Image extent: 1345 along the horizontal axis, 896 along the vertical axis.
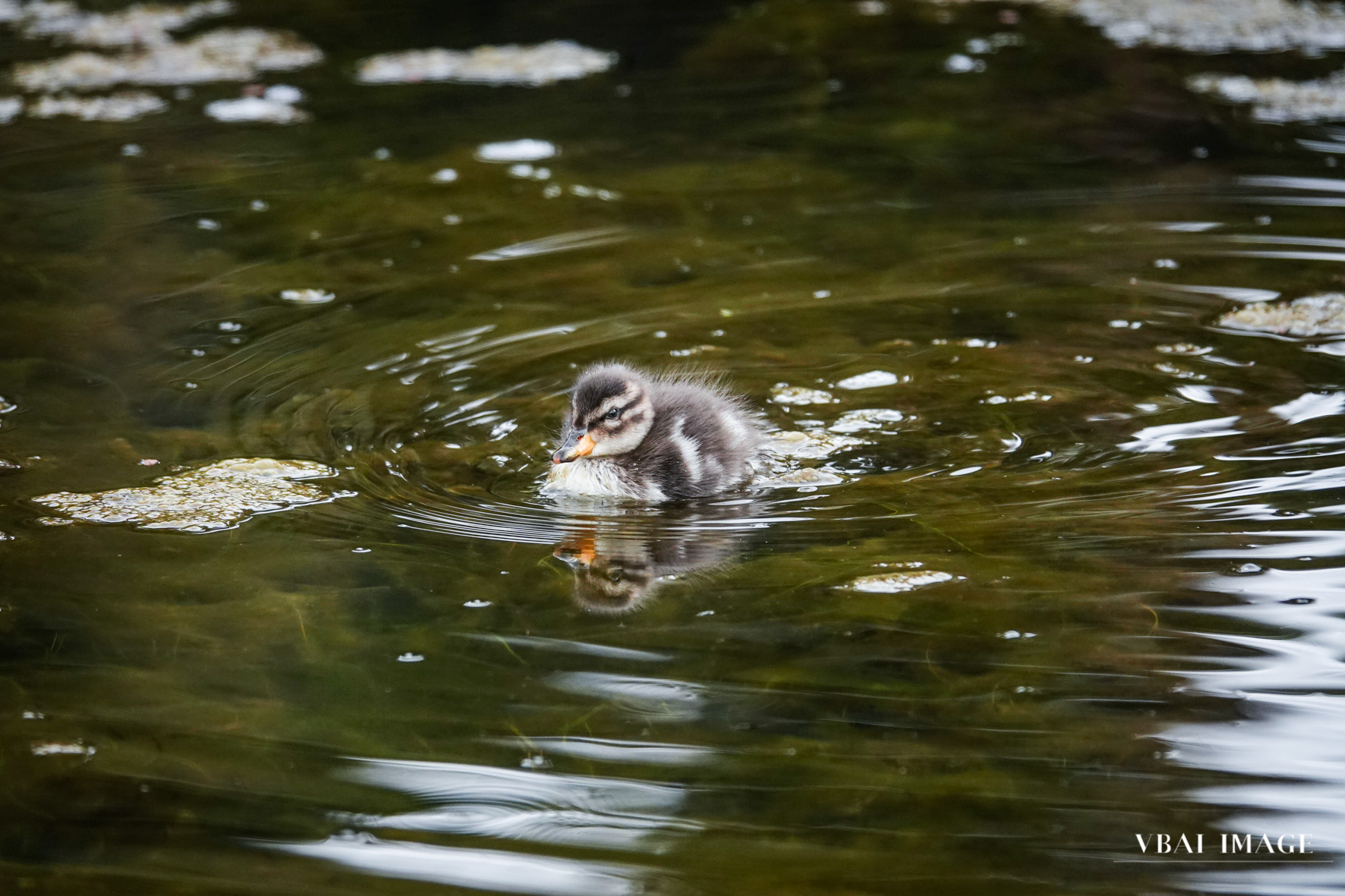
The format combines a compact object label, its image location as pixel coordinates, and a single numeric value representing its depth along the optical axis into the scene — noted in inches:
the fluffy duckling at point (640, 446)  365.7
